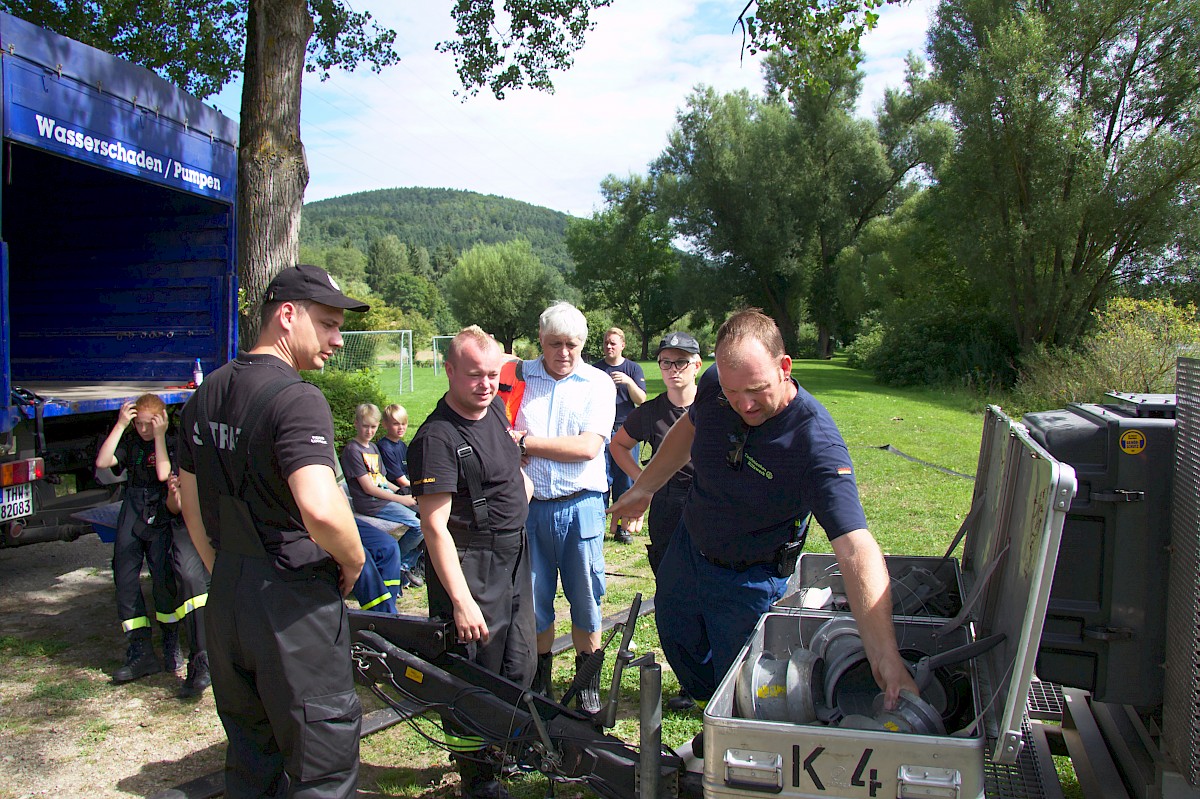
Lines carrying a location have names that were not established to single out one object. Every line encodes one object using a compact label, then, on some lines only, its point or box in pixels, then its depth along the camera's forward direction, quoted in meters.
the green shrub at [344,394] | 11.23
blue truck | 5.00
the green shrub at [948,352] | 26.02
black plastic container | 2.17
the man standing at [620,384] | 7.51
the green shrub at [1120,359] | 14.59
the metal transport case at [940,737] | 1.78
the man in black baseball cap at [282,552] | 2.48
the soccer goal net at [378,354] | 27.45
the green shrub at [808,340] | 51.62
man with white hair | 4.04
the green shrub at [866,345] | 33.66
